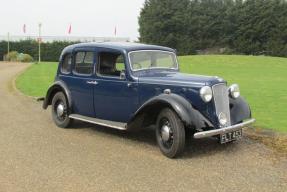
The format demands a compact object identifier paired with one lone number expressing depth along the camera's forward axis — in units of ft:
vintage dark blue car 23.32
